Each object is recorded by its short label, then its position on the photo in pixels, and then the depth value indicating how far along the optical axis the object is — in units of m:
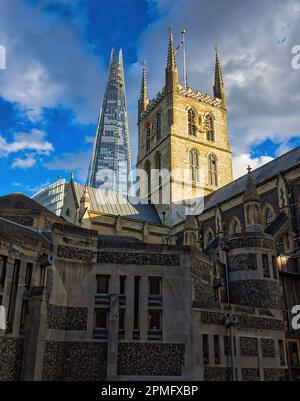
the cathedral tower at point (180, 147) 59.19
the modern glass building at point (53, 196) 111.81
